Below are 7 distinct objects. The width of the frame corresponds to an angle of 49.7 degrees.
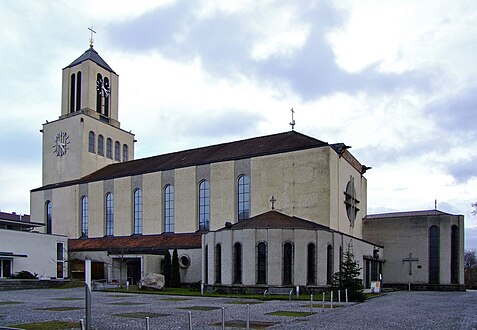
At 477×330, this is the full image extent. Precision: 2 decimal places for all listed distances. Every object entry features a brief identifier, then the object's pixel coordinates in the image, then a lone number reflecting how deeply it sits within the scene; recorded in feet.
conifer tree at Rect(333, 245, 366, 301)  98.65
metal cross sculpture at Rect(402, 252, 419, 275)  163.43
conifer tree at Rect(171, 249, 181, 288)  145.69
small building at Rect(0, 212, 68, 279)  156.35
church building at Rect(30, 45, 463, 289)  119.03
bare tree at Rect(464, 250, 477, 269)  410.23
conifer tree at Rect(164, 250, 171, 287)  146.92
